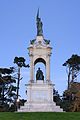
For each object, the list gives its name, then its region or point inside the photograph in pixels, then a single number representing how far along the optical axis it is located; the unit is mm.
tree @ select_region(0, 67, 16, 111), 59875
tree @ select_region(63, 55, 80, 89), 65438
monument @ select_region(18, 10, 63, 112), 33688
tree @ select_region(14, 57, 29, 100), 64688
